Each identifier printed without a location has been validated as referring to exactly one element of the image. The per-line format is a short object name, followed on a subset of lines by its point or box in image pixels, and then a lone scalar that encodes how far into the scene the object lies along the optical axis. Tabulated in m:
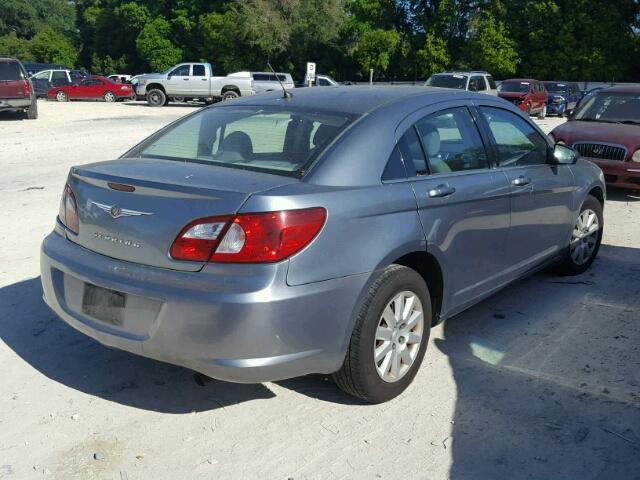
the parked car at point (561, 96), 30.61
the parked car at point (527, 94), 27.61
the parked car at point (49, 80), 34.84
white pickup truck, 31.56
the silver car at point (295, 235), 3.04
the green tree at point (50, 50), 73.94
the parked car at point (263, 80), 32.16
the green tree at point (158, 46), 64.06
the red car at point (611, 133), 9.16
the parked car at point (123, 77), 48.84
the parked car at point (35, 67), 39.16
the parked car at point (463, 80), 23.83
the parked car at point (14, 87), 20.36
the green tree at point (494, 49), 47.53
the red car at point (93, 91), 34.81
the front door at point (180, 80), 31.75
